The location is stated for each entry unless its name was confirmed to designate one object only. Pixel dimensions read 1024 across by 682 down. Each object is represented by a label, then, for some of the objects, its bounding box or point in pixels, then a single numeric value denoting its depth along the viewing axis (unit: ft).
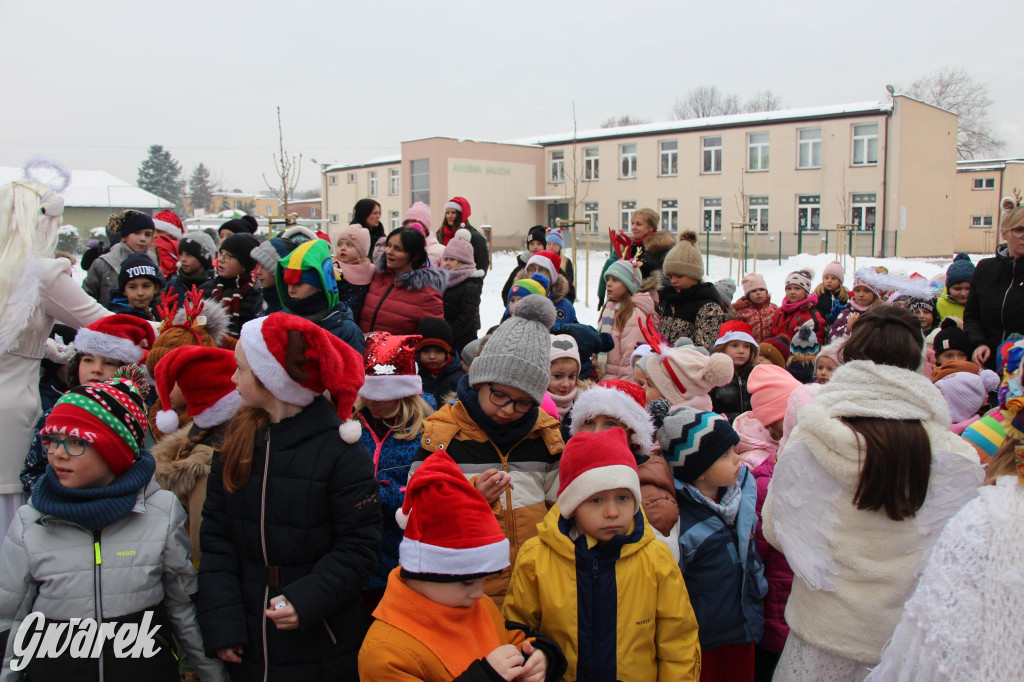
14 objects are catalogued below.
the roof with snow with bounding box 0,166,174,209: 123.92
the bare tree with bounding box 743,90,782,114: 203.10
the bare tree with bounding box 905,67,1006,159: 167.12
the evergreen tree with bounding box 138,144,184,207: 215.72
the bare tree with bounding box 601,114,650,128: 231.59
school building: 107.86
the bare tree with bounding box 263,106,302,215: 50.56
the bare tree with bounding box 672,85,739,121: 205.77
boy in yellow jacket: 8.19
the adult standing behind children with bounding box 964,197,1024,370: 16.97
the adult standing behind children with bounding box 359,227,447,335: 17.10
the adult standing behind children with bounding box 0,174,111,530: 10.67
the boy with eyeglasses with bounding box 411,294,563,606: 9.59
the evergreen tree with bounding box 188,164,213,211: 242.58
